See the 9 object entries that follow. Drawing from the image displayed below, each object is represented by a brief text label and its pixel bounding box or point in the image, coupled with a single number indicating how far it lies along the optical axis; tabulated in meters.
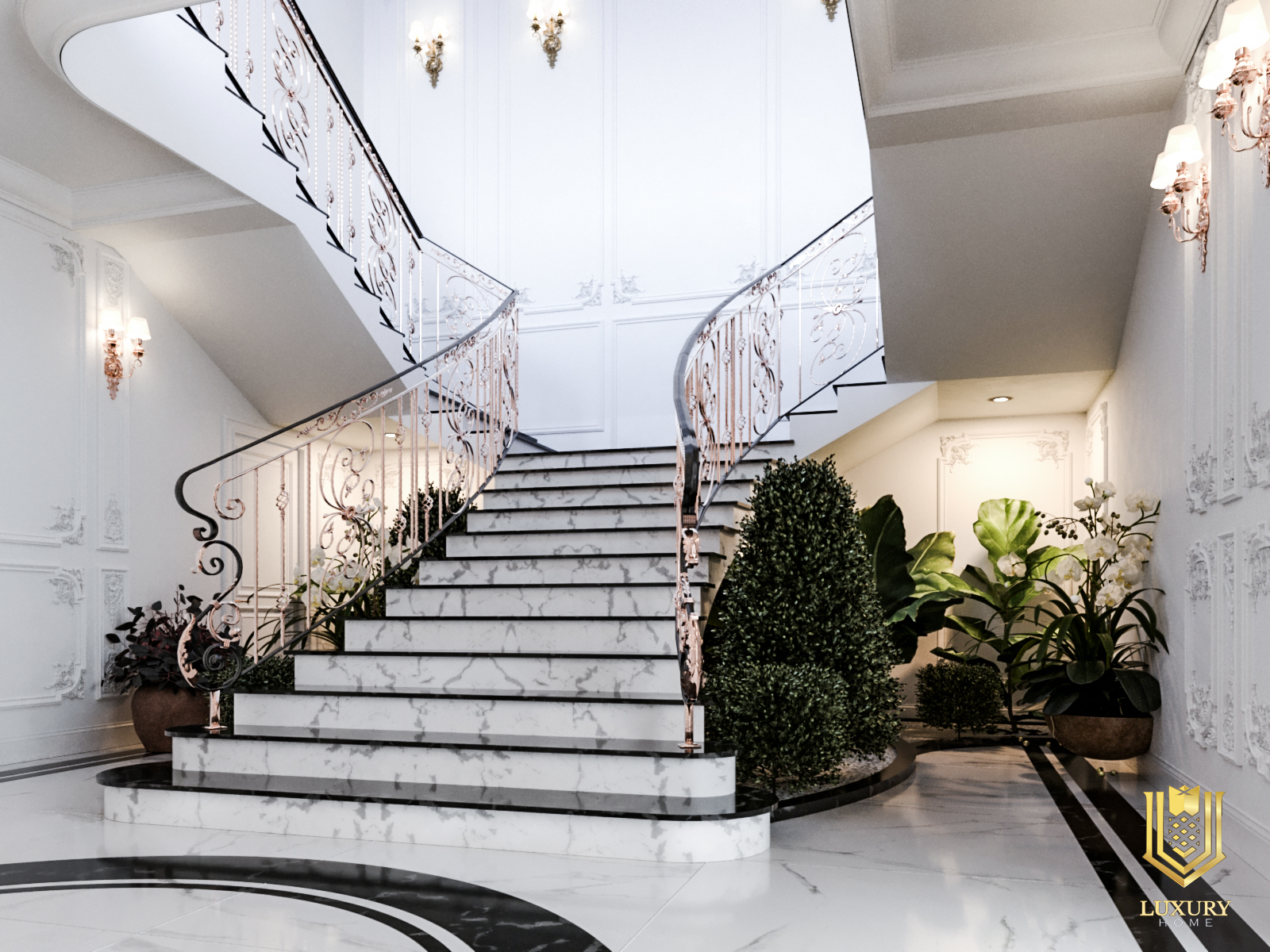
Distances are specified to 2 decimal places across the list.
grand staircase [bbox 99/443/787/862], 3.37
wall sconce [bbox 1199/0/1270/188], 2.84
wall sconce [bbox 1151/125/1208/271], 3.57
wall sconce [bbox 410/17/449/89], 8.62
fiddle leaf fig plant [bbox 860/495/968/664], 6.12
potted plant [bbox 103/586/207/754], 5.53
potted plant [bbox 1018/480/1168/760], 4.64
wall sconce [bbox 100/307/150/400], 5.89
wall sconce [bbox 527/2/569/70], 8.34
